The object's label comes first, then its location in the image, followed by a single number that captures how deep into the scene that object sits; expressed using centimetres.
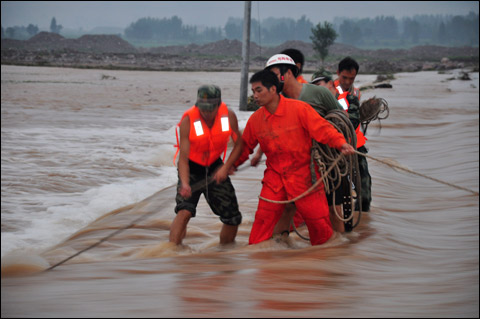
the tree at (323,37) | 14987
